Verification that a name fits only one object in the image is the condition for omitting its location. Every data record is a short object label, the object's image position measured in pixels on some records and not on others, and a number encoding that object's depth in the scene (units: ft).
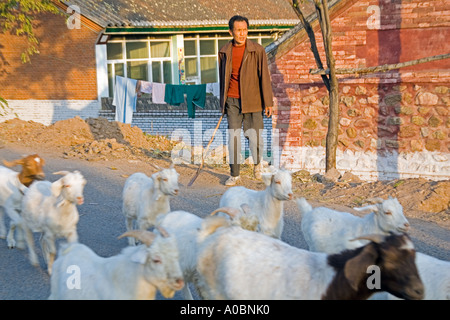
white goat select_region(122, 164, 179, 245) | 20.43
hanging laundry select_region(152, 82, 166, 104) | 66.23
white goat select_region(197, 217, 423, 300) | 12.02
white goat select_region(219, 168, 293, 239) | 19.77
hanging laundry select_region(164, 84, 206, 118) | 64.50
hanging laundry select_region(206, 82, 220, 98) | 64.84
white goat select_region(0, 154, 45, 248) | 21.52
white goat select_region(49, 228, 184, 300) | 12.71
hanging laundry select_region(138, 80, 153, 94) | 66.80
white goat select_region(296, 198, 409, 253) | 17.87
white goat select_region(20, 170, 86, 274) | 18.63
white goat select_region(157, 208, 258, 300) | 14.49
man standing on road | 30.14
